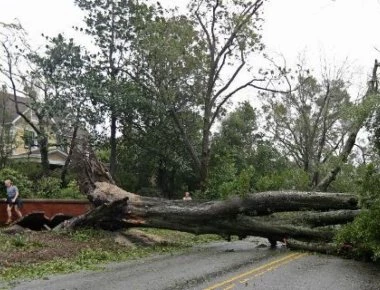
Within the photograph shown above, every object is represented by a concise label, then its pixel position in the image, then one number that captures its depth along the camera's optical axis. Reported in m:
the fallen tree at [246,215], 14.91
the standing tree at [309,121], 40.84
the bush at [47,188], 24.81
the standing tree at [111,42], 29.97
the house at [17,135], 38.09
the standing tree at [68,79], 30.55
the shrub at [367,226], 11.66
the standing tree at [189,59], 29.47
